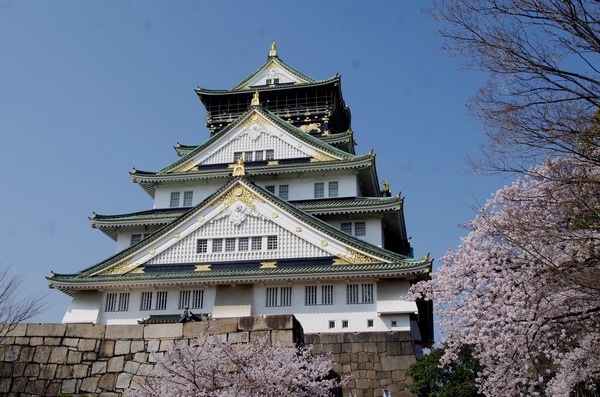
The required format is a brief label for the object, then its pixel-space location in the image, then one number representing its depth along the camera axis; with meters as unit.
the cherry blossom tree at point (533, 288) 11.69
